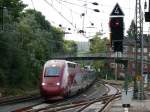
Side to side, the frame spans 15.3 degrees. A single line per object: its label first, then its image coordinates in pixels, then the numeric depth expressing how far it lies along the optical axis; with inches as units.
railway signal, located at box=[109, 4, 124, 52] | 990.5
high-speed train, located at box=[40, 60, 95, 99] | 1734.7
